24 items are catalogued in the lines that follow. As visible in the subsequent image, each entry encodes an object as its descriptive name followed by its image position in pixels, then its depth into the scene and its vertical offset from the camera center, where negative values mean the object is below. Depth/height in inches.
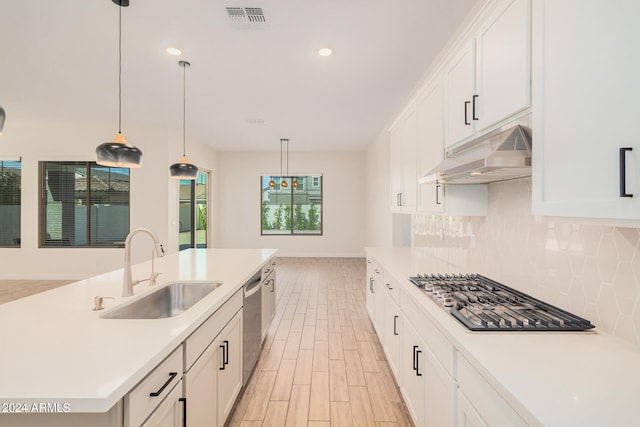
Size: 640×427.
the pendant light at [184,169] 141.7 +21.0
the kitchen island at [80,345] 33.9 -19.0
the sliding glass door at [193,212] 288.8 +2.2
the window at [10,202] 249.6 +10.0
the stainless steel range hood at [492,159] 50.7 +10.3
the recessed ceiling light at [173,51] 124.6 +67.4
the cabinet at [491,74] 52.1 +28.7
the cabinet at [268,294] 115.8 -32.5
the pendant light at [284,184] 316.9 +31.7
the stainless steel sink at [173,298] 74.3 -21.9
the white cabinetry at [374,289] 120.6 -31.9
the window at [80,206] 249.3 +6.8
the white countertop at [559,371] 31.3 -19.7
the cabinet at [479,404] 36.5 -25.0
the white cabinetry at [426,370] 53.1 -31.8
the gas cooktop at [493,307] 50.5 -17.8
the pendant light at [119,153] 95.2 +19.3
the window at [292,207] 357.1 +8.8
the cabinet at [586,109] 32.8 +13.2
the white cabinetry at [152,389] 37.2 -24.0
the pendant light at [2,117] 49.5 +16.1
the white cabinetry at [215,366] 54.8 -32.0
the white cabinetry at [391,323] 88.9 -34.9
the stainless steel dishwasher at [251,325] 90.4 -35.1
